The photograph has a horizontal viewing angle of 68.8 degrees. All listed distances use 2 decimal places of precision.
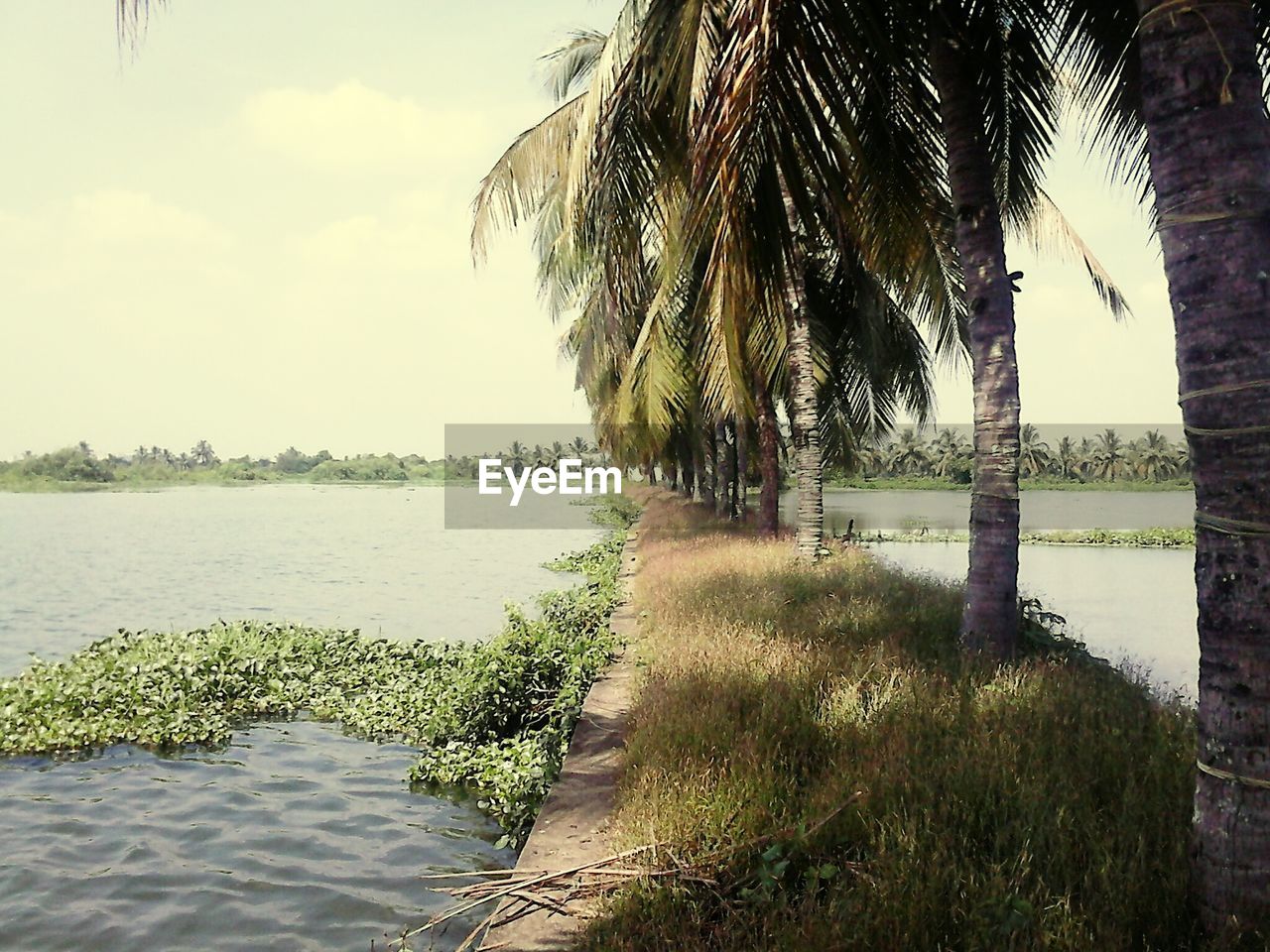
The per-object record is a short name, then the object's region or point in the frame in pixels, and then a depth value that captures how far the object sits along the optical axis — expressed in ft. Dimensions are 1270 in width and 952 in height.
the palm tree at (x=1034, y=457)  364.56
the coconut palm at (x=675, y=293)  25.41
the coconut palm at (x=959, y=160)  17.01
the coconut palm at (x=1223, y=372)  11.49
